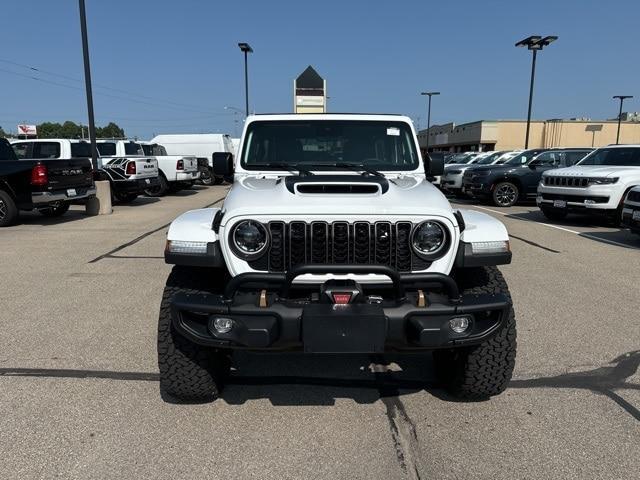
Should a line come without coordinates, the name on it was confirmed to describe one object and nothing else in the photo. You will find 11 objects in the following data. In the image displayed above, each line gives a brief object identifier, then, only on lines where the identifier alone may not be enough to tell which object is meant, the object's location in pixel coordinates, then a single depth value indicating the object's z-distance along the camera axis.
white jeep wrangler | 2.57
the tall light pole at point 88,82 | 12.82
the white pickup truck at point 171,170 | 18.14
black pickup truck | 10.30
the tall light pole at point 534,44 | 22.28
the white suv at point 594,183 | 10.04
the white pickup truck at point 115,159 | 12.57
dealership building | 56.41
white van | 24.31
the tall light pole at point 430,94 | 48.75
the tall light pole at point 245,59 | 27.73
